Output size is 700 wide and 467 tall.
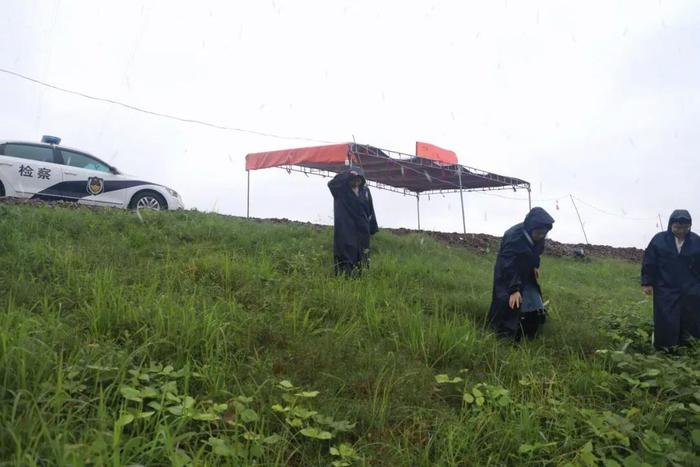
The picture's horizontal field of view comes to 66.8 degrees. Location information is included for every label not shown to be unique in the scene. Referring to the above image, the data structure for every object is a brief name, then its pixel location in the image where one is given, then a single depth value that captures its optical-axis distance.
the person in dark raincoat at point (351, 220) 6.29
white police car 8.46
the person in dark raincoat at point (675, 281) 4.86
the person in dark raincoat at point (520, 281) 4.62
